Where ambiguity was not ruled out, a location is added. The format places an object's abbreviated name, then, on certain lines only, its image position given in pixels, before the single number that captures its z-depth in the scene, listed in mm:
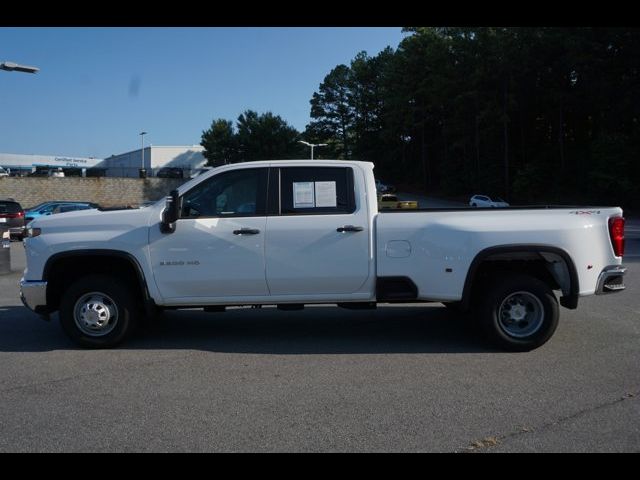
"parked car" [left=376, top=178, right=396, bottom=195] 64812
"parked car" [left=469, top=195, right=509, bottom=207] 49903
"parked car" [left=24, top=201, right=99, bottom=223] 26412
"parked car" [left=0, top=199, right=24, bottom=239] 22406
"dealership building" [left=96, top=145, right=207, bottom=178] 91562
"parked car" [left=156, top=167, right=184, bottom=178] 54312
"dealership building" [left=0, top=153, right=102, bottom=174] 93644
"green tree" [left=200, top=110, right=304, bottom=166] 78938
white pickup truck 6344
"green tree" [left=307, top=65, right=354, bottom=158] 93688
